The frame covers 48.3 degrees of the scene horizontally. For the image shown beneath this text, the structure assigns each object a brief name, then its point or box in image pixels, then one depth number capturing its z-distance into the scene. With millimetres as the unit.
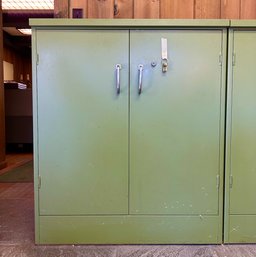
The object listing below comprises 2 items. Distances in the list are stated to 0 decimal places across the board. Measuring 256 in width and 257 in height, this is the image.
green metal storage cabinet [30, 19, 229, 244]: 1645
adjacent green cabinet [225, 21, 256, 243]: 1656
